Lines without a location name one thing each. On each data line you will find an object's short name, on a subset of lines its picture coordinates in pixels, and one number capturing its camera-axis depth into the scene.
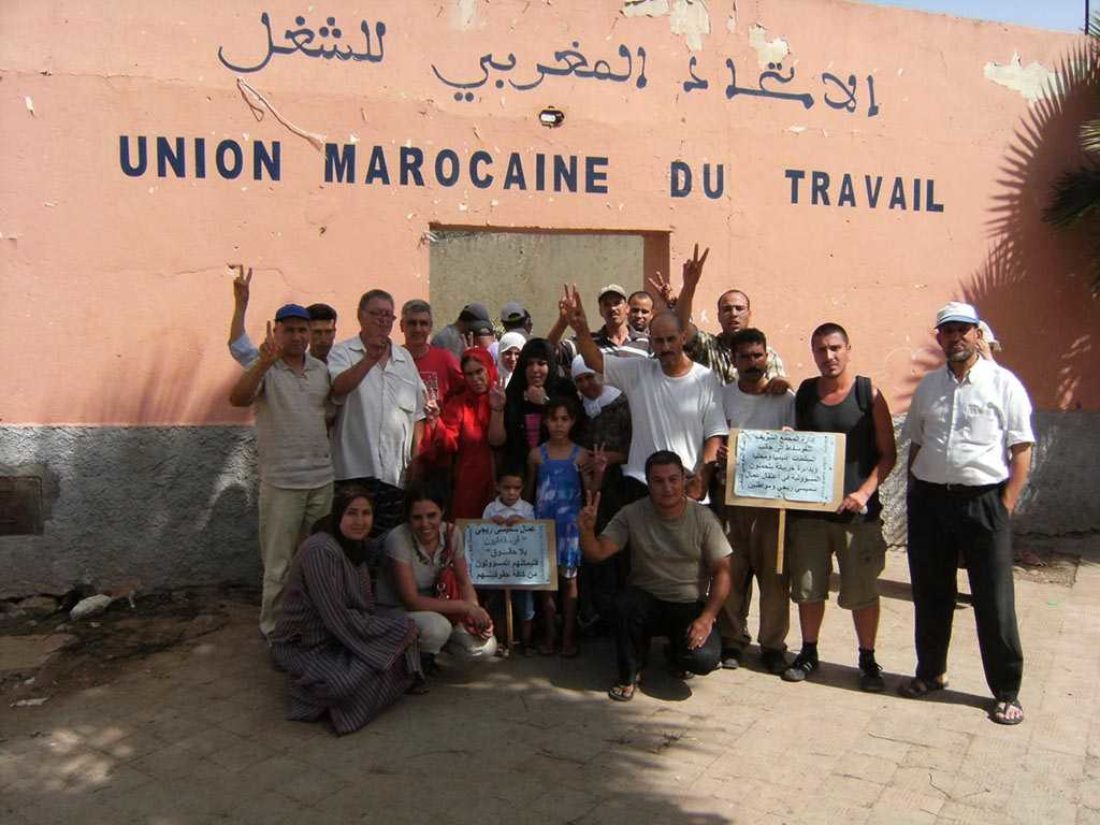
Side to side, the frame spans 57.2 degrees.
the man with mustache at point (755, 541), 4.96
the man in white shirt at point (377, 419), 5.12
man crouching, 4.64
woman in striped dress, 4.31
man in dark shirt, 4.72
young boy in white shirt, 5.00
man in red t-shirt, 5.41
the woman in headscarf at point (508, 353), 5.79
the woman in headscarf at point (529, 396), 5.26
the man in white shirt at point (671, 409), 4.95
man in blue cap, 4.94
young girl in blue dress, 5.12
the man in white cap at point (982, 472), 4.41
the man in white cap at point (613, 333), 5.71
